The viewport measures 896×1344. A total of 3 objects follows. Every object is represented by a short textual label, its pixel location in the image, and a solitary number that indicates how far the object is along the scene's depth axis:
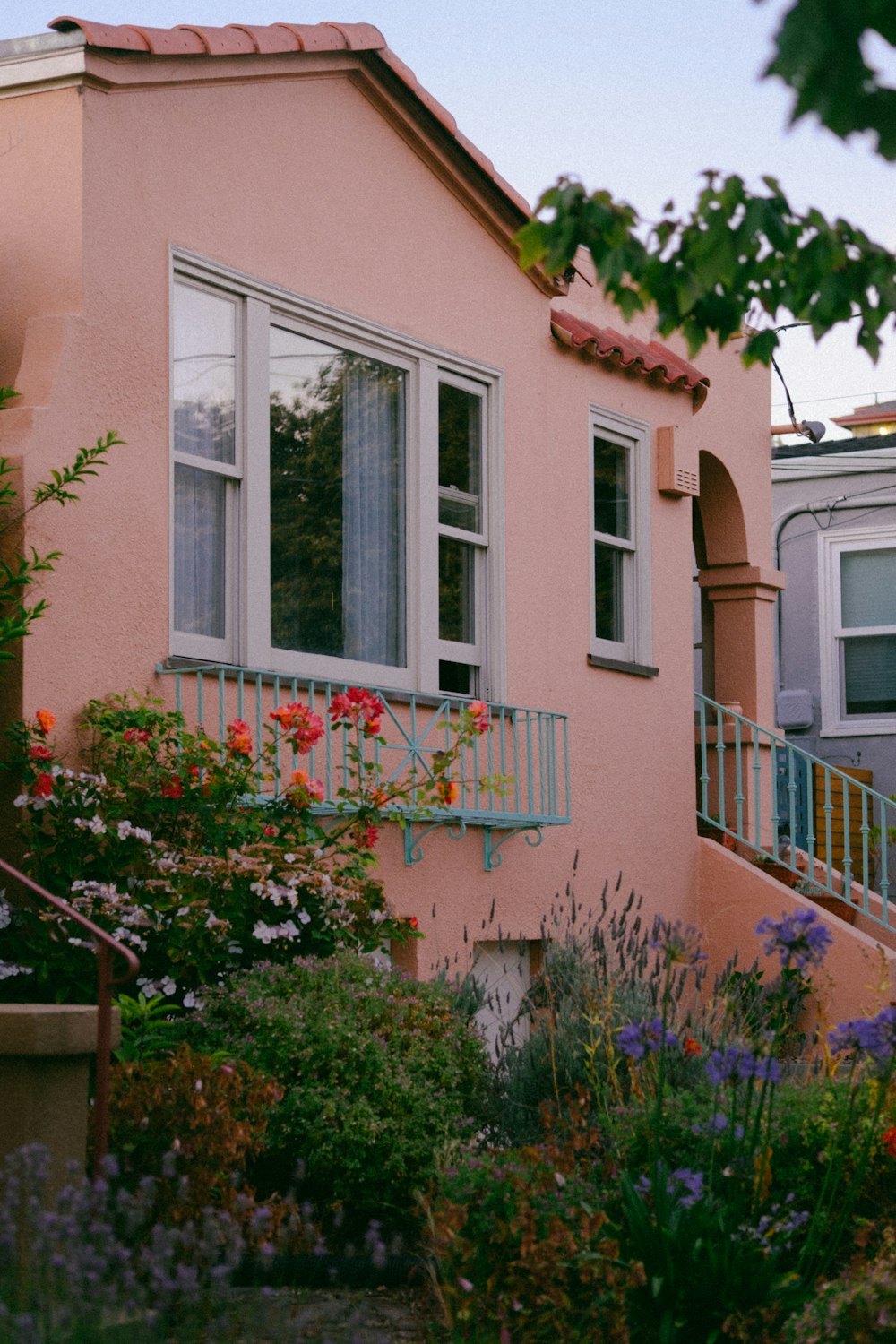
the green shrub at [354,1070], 5.45
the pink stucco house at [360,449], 7.00
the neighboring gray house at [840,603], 14.61
